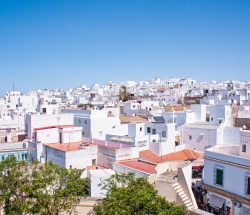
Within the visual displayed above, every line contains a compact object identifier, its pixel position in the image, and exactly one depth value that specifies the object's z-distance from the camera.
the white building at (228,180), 20.33
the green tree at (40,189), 17.23
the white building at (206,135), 34.75
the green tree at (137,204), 14.12
